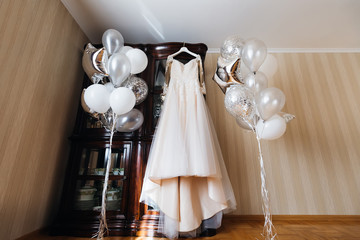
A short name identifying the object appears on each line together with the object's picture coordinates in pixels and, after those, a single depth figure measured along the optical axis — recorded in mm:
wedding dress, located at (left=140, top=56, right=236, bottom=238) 1223
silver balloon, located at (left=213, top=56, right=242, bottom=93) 1375
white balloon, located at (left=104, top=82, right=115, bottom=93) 1354
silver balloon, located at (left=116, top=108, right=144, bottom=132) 1352
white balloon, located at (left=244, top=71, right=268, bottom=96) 1222
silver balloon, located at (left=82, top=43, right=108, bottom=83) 1384
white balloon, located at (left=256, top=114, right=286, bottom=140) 1154
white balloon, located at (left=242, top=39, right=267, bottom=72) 1173
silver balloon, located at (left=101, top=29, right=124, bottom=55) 1322
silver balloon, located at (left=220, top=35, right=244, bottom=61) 1378
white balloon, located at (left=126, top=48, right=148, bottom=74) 1372
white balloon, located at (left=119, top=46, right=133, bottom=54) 1404
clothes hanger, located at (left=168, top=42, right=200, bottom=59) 1771
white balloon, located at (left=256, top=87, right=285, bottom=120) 1089
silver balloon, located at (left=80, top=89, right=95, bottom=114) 1406
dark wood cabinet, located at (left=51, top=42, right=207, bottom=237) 1362
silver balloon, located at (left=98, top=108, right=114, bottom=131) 1381
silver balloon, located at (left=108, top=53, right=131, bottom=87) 1179
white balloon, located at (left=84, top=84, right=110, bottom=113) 1231
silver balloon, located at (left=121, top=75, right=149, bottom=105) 1395
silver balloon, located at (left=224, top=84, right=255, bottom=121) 1209
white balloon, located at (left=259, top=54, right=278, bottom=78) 1411
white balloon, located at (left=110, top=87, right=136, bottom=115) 1159
